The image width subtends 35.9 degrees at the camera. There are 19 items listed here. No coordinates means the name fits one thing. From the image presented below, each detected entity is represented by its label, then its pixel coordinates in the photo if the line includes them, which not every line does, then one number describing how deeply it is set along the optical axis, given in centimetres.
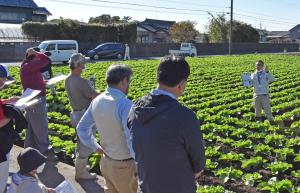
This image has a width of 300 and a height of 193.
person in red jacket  685
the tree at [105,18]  6976
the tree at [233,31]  6538
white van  3030
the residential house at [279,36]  10172
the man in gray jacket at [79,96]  597
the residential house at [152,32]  6798
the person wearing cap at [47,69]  702
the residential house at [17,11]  5294
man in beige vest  392
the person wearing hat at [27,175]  371
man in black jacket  285
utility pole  5181
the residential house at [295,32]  10378
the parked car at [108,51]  3553
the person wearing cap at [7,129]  418
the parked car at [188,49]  4206
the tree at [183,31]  6412
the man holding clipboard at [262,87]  1033
